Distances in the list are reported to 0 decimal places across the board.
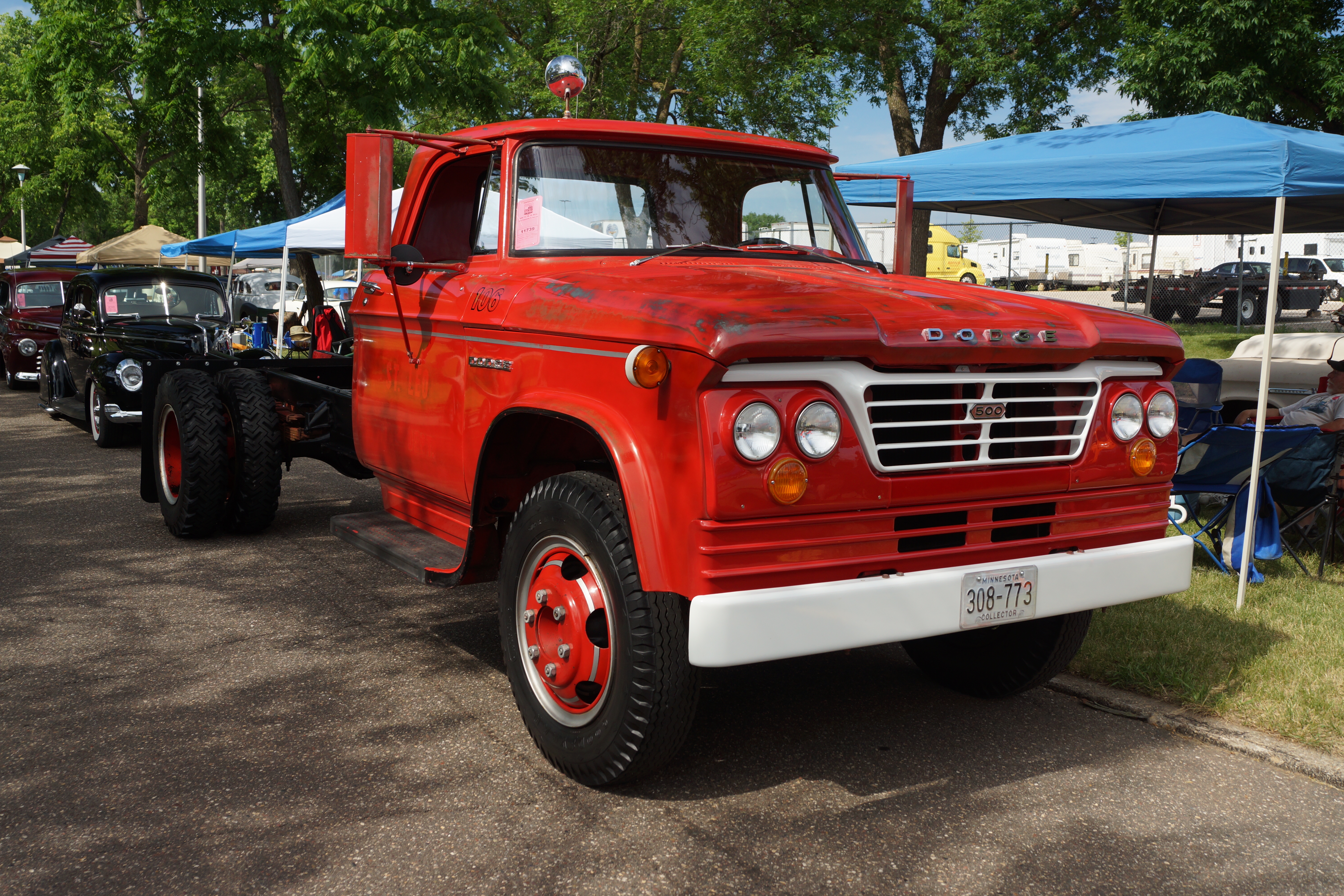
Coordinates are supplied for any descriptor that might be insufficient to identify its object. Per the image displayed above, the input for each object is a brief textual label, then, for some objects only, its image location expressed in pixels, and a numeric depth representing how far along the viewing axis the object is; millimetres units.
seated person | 6629
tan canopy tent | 30062
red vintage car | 16500
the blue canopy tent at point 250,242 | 17998
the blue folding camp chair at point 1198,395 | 7164
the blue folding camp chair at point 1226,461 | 6141
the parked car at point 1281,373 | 8961
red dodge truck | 3037
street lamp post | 39531
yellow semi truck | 41188
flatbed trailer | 25859
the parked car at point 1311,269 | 29438
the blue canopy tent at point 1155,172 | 5820
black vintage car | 11055
